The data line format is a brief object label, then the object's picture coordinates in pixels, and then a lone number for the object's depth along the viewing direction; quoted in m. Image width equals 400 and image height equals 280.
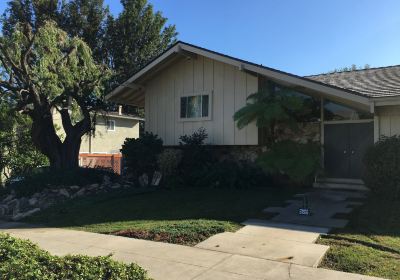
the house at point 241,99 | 12.77
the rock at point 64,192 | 13.91
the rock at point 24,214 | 11.55
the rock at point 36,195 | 13.77
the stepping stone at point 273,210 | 10.48
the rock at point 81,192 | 14.12
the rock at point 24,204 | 12.80
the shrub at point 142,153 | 15.77
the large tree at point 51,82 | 15.26
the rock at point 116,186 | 15.29
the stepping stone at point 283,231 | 8.11
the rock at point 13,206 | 12.65
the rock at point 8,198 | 14.17
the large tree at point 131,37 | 34.97
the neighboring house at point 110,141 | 29.52
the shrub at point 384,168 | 10.79
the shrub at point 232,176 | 14.06
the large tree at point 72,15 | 33.38
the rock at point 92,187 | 14.69
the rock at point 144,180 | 15.79
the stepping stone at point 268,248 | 6.84
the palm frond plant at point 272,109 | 12.93
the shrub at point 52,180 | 14.43
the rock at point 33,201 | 13.10
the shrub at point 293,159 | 11.56
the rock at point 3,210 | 12.50
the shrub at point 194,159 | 15.11
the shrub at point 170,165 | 14.92
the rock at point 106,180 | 15.70
